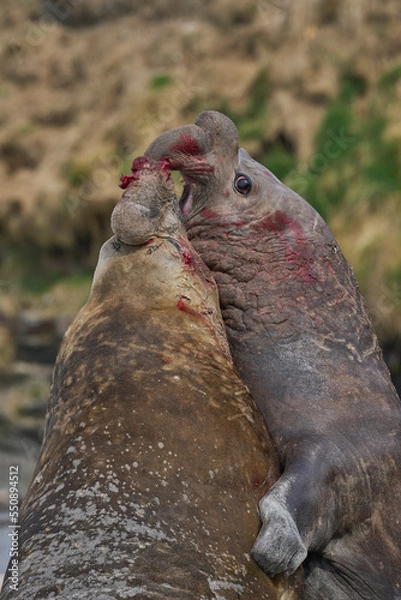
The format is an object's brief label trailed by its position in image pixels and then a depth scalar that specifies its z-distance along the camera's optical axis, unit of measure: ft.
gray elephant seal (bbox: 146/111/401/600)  25.17
